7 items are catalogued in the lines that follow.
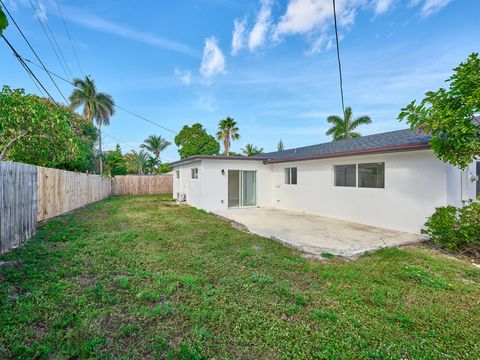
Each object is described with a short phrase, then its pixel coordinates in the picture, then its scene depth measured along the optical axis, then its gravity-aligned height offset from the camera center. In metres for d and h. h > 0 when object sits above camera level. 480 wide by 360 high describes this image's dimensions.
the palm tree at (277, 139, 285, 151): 38.72 +6.14
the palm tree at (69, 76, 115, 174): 22.83 +8.13
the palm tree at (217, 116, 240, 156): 28.57 +6.32
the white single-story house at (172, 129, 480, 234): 6.31 +0.05
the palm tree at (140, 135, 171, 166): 34.66 +5.72
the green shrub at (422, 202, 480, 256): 4.93 -0.99
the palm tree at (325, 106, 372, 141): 23.19 +5.80
